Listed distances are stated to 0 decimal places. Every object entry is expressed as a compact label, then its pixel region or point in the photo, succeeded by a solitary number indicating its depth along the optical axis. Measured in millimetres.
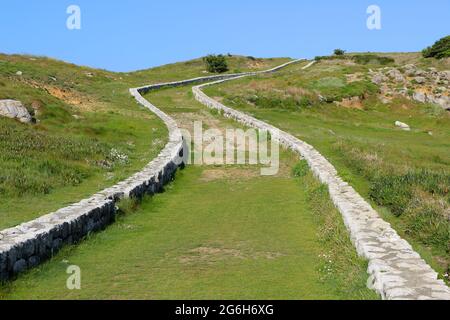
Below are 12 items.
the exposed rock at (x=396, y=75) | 58688
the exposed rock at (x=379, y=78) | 58062
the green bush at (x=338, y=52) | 116062
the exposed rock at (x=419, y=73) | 60219
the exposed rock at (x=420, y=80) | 57250
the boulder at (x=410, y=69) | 60425
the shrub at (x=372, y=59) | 90981
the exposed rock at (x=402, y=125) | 40697
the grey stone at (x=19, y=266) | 8563
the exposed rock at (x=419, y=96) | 52906
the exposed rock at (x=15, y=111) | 25266
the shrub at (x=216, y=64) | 85625
